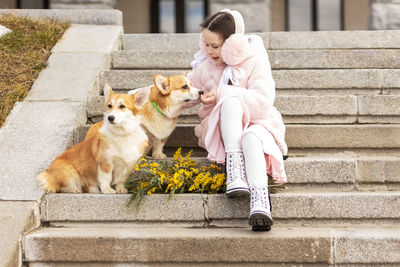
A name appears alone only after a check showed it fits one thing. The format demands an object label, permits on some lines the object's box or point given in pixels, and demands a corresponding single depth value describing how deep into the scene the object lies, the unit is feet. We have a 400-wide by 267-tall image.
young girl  20.63
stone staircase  19.81
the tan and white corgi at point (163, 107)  24.34
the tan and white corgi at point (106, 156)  22.07
